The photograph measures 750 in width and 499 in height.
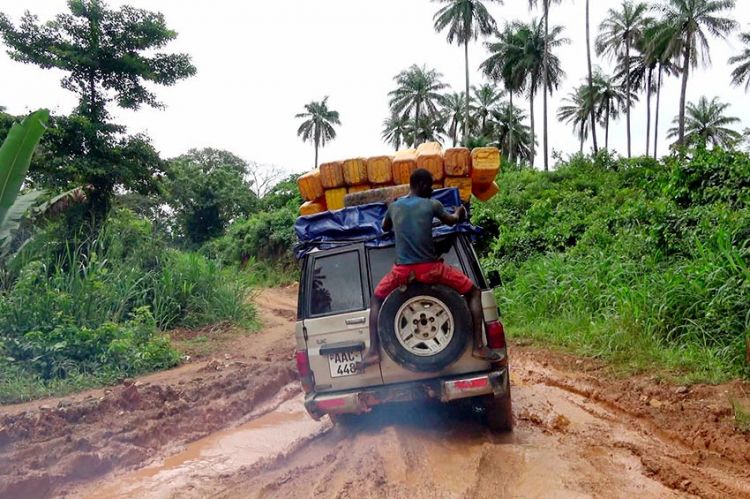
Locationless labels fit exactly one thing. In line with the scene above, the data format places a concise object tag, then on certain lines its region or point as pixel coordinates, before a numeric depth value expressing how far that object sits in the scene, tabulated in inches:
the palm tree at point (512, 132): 1964.8
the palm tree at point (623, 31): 1519.4
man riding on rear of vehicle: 170.7
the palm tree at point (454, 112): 1982.0
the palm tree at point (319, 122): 2030.0
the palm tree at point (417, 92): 1886.1
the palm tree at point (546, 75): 1316.4
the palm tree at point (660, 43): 1331.2
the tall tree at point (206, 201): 1396.4
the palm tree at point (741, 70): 1568.7
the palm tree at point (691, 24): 1298.0
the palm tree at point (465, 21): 1434.5
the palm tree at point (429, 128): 1945.1
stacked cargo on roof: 249.3
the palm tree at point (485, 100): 1939.7
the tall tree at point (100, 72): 522.9
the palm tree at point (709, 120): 1914.4
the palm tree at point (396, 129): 2022.5
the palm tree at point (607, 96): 1803.6
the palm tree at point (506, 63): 1587.1
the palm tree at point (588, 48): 1336.1
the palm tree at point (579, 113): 1945.4
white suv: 169.5
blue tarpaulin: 195.5
